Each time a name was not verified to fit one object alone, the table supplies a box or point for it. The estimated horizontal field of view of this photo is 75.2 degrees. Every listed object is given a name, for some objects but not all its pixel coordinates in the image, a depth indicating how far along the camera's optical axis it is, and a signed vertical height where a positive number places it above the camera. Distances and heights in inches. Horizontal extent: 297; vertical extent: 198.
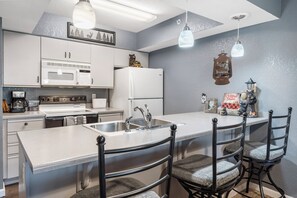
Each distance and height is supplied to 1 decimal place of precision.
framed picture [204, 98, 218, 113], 111.7 -4.7
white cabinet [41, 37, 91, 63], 119.3 +31.0
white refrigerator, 135.6 +5.6
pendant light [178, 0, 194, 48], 72.2 +22.6
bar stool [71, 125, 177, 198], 31.5 -17.2
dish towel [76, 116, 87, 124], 118.6 -13.4
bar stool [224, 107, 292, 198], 70.8 -21.0
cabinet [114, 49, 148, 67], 148.2 +32.2
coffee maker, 113.2 -2.7
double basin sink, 74.8 -11.6
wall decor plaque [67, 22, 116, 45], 129.2 +44.6
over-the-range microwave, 119.4 +15.7
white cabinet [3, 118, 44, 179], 100.0 -25.7
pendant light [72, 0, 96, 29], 51.7 +22.6
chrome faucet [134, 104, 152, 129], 77.7 -8.2
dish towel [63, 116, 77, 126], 114.4 -13.9
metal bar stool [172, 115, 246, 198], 49.3 -20.8
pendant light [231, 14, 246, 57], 87.7 +22.2
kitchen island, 38.6 -11.7
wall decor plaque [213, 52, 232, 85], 107.0 +16.2
